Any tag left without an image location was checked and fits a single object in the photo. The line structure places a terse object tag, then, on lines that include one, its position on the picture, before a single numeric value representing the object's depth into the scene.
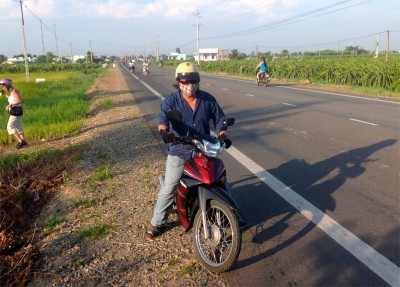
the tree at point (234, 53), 114.12
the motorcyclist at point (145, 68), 41.94
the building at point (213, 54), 129.90
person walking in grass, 8.89
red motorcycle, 3.23
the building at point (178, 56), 169.50
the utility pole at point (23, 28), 30.25
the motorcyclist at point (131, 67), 52.47
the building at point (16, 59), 147.54
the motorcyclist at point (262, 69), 23.76
